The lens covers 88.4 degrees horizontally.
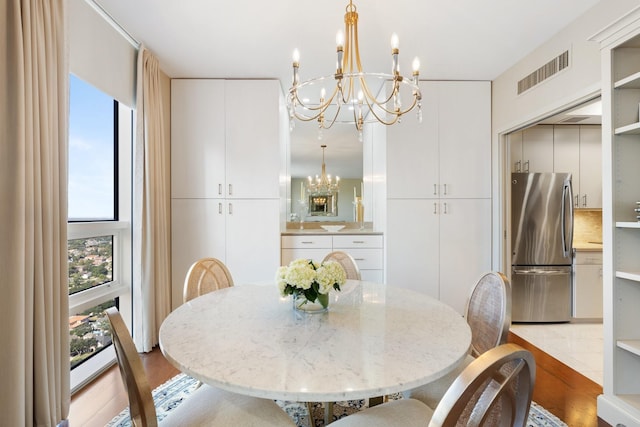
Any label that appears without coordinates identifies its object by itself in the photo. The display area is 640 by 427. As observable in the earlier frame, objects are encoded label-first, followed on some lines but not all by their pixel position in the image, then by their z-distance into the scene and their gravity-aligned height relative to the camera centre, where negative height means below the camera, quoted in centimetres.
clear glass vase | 140 -40
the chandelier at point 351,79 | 150 +64
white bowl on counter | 385 -21
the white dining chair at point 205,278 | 188 -41
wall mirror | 414 +54
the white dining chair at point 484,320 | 131 -51
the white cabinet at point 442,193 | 337 +17
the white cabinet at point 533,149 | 365 +68
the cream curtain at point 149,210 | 268 +1
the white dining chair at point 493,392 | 70 -42
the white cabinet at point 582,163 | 364 +51
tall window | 221 -7
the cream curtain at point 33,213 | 143 -1
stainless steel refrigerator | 343 -40
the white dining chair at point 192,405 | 89 -67
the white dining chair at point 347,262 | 232 -37
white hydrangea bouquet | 131 -28
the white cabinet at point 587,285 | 341 -79
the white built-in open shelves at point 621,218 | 183 -5
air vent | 245 +111
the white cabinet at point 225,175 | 328 +36
